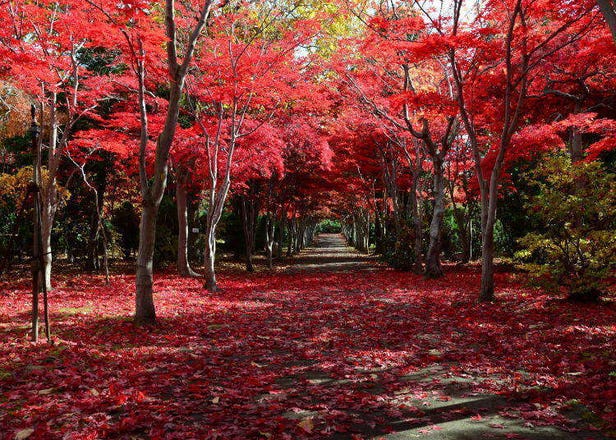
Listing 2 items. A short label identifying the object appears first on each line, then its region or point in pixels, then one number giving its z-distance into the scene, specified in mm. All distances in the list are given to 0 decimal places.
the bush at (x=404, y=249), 19719
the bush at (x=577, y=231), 8570
